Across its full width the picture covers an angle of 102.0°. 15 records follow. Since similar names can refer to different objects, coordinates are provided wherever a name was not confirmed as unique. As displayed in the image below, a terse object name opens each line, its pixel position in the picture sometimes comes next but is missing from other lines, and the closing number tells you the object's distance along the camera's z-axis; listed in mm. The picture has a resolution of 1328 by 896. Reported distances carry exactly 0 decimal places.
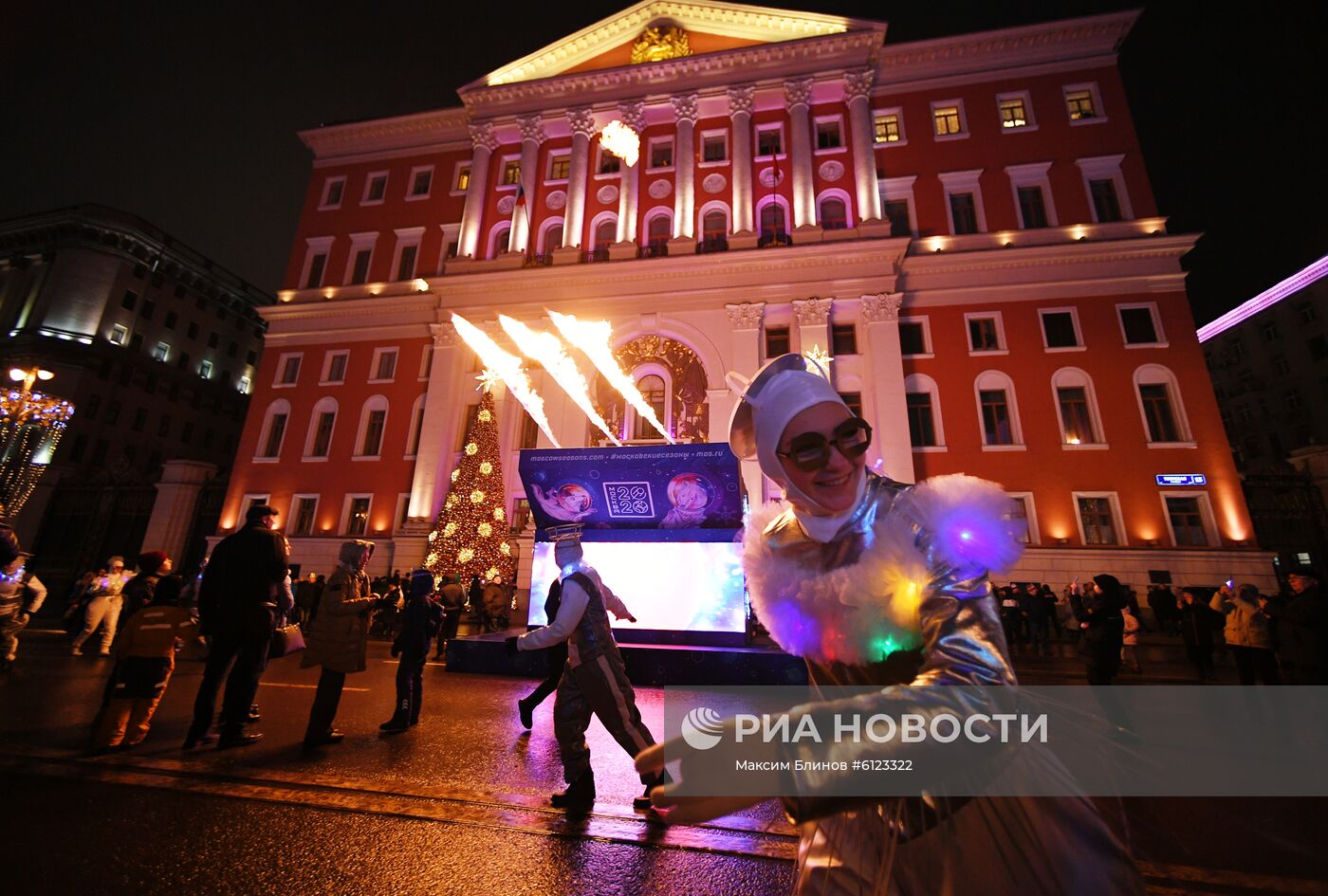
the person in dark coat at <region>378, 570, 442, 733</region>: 5715
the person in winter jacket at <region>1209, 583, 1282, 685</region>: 7207
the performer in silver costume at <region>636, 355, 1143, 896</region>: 1124
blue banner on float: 11586
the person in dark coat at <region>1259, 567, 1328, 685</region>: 6129
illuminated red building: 18453
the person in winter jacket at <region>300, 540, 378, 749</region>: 5152
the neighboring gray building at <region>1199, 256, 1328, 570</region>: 32969
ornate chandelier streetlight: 16609
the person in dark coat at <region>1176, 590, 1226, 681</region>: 9406
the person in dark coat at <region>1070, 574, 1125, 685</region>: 6305
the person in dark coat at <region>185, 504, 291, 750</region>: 5148
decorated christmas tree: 17625
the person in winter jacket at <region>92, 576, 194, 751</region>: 4836
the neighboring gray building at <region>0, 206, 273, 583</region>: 33594
